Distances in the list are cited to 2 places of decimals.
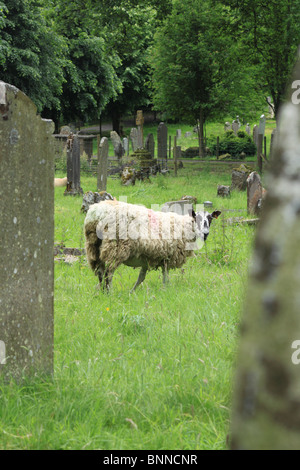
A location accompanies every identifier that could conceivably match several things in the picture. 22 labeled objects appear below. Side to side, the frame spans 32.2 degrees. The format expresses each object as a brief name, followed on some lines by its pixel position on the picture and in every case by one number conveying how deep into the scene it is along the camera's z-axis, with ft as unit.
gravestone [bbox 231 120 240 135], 155.74
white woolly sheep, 22.34
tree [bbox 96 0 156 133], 53.01
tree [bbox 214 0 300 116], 75.51
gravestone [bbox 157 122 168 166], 97.44
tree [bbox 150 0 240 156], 99.30
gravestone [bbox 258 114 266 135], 107.76
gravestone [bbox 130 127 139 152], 120.06
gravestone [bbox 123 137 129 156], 122.94
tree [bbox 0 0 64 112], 102.27
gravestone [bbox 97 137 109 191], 57.77
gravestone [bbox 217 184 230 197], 57.21
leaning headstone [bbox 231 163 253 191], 60.59
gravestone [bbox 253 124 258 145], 113.80
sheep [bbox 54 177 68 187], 63.68
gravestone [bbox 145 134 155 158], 98.04
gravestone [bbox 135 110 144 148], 102.51
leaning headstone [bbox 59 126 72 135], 113.39
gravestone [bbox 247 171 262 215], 43.69
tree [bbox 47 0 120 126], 129.49
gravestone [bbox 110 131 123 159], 100.83
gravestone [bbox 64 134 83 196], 56.85
